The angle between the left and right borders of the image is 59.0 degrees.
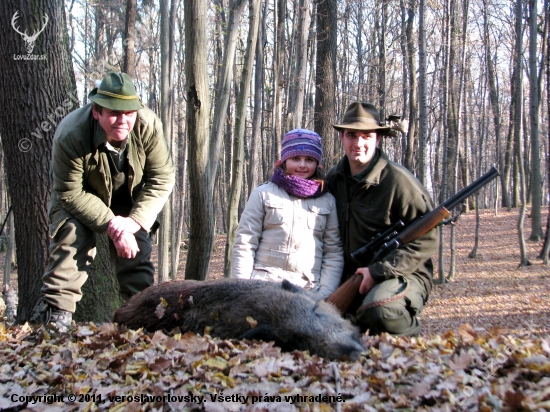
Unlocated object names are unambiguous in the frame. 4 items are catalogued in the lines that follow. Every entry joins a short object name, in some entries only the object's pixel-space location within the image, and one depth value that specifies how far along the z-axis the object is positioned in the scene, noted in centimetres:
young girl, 487
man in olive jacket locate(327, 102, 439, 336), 437
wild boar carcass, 333
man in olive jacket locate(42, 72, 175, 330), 437
